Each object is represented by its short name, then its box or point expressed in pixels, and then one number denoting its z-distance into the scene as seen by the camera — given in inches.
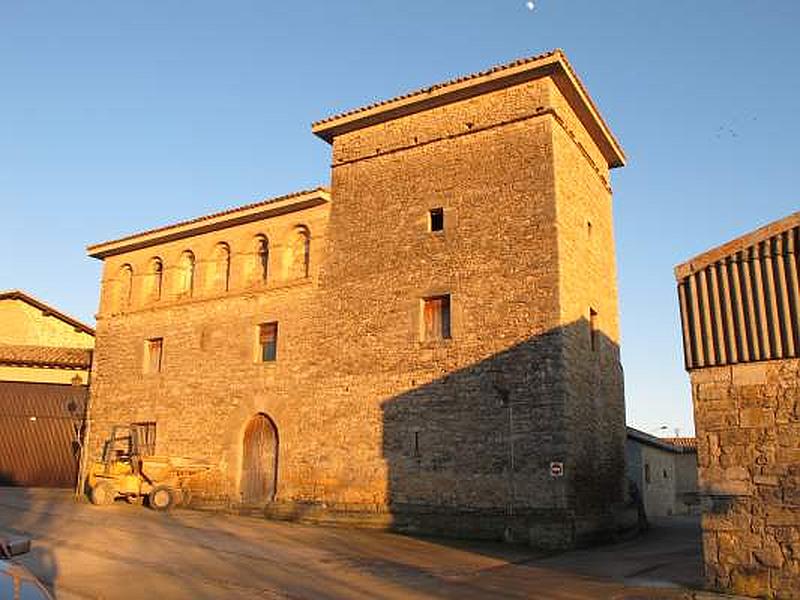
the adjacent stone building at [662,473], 893.8
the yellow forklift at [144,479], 729.6
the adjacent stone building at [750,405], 367.6
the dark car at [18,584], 175.0
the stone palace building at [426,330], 613.9
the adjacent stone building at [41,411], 1000.2
